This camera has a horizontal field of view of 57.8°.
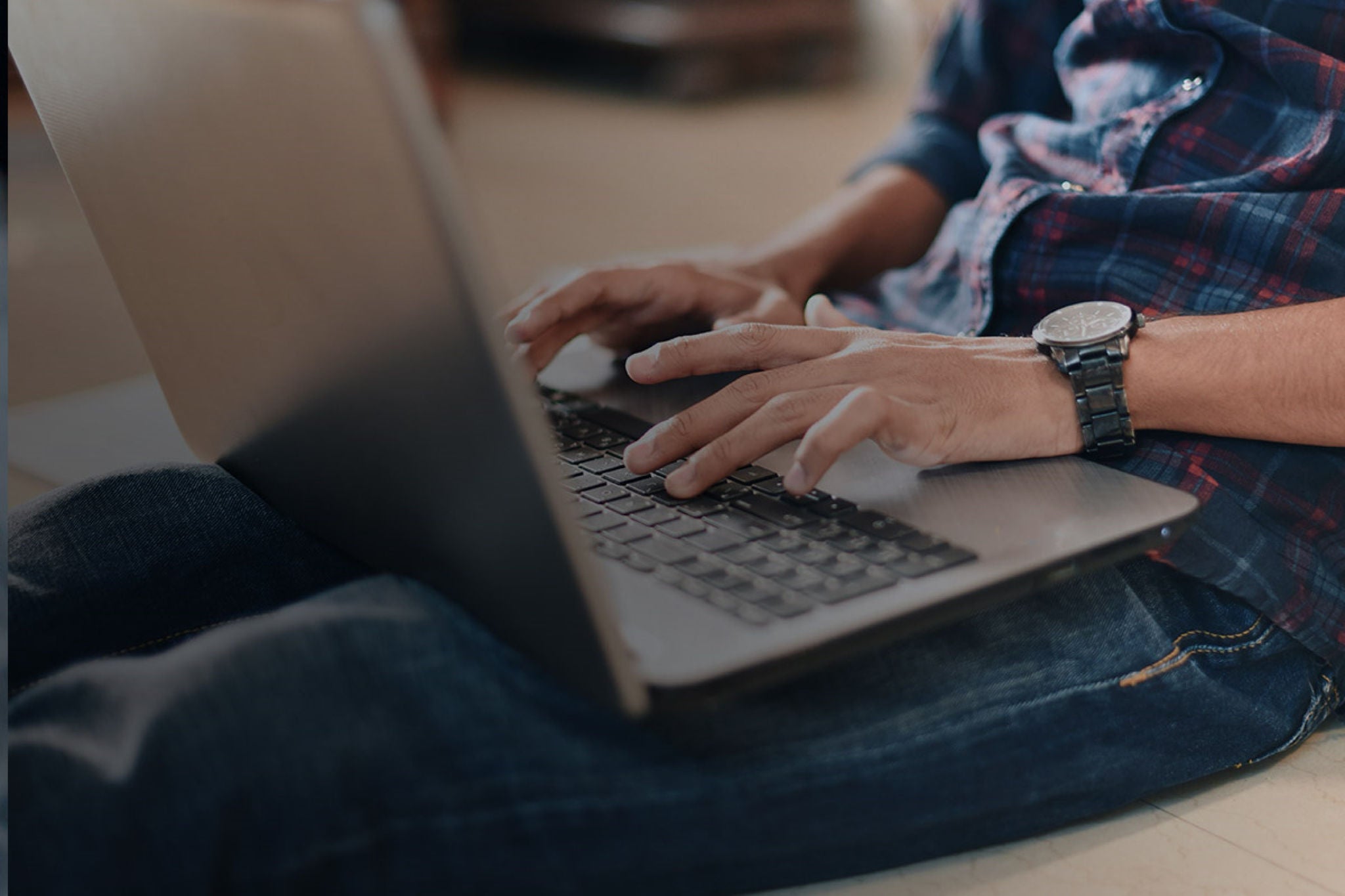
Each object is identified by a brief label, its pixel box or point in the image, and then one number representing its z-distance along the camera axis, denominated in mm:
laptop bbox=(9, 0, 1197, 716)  441
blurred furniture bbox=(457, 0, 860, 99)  4098
